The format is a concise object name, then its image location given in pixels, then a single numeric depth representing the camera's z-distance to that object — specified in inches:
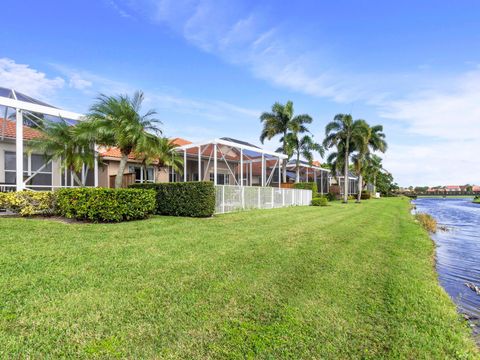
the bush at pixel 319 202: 982.4
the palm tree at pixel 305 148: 1202.6
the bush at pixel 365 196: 1850.0
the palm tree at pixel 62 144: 483.2
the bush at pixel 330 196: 1425.3
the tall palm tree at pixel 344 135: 1327.5
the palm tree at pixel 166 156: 517.3
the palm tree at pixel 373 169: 2103.6
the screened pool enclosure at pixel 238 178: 606.2
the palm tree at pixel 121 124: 459.8
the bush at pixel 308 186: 1041.6
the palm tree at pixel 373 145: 1466.5
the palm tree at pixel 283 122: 1168.2
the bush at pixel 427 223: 585.6
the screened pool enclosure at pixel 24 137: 451.8
